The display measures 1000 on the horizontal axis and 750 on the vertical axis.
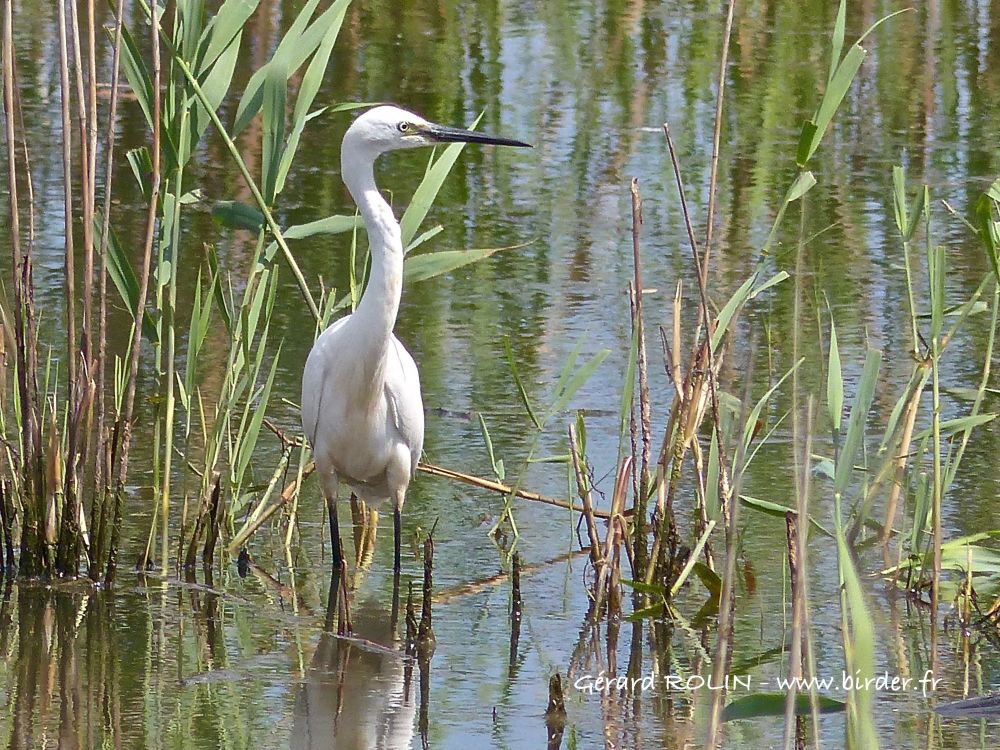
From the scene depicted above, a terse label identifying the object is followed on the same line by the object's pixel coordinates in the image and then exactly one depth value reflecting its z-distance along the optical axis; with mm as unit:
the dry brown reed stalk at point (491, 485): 9016
